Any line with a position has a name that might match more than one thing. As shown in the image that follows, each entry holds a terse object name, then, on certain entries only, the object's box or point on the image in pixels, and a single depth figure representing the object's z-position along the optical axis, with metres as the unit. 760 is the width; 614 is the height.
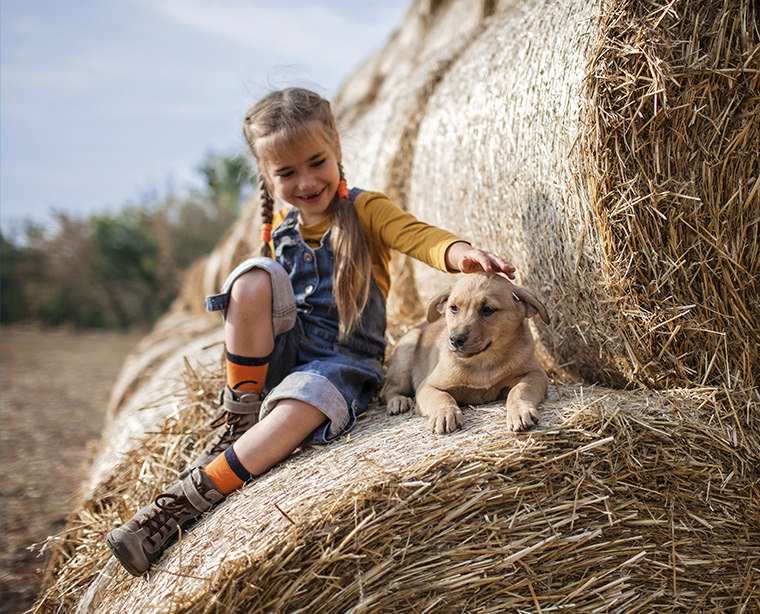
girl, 2.16
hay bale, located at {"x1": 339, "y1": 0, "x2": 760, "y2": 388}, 2.01
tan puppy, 2.19
